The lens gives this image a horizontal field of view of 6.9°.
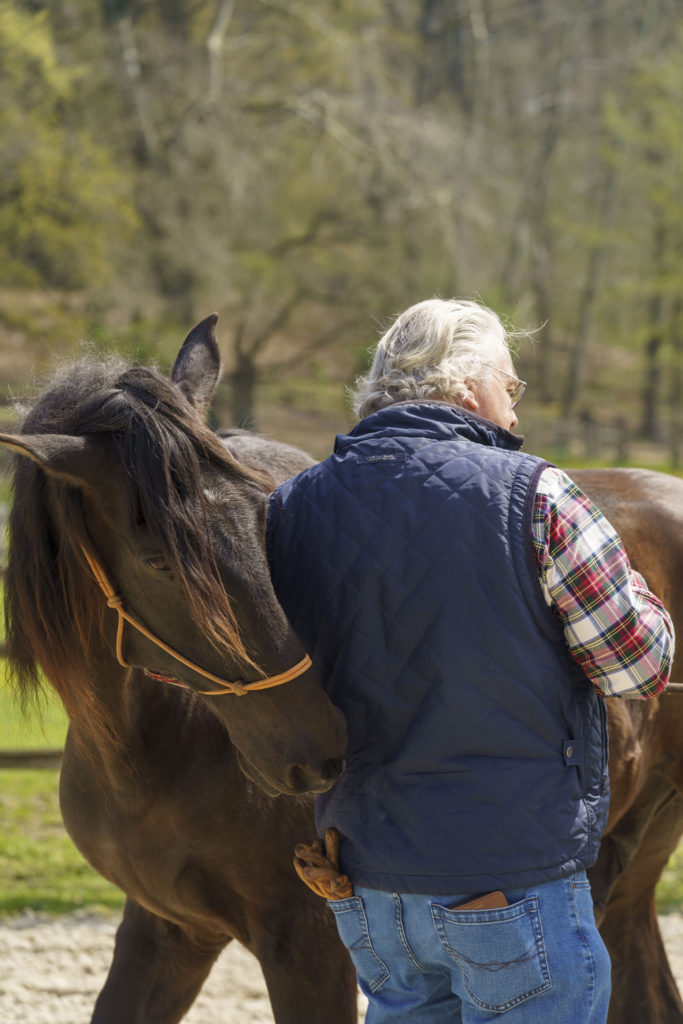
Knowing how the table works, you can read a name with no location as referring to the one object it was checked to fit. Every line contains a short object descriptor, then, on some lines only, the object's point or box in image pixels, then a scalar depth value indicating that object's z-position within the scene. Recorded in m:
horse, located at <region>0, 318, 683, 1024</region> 7.63
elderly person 7.57
